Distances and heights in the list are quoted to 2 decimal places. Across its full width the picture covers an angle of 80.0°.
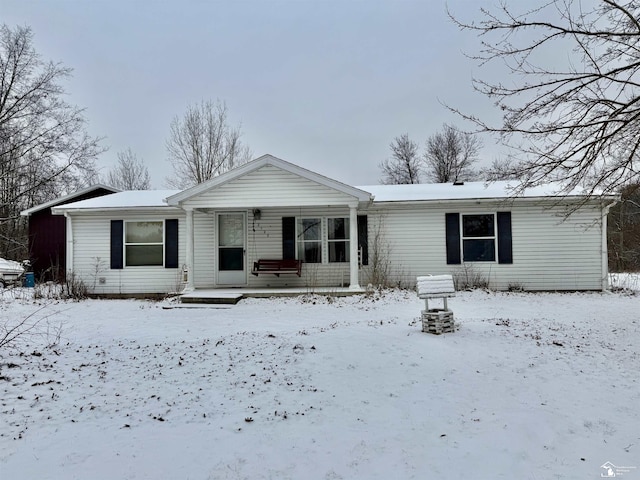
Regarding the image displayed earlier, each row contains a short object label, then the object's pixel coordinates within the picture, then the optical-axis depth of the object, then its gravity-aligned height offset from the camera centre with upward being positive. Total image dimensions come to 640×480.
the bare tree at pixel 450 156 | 31.03 +7.73
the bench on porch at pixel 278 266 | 11.30 -0.47
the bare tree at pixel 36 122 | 16.59 +5.87
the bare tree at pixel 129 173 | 30.47 +6.41
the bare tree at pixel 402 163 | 34.06 +7.78
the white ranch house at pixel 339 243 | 11.30 +0.21
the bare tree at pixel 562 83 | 5.42 +2.40
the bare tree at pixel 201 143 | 25.67 +7.33
